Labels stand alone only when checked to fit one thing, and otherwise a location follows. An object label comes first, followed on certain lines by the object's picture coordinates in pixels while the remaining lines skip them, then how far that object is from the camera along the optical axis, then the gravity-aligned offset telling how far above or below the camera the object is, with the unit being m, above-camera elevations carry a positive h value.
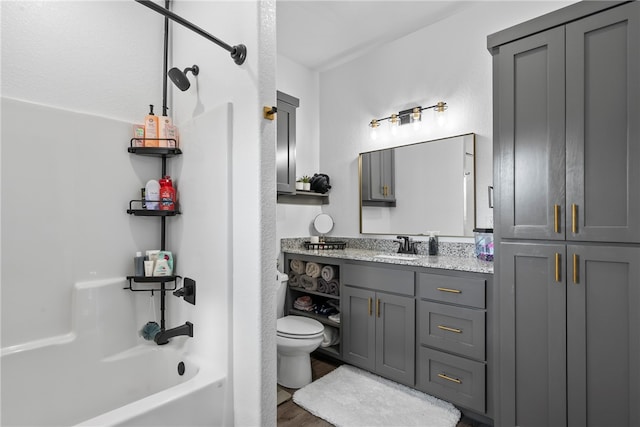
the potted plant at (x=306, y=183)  3.13 +0.30
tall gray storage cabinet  1.34 -0.01
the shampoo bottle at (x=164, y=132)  1.66 +0.43
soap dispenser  2.54 -0.26
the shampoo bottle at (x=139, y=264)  1.66 -0.27
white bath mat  1.86 -1.22
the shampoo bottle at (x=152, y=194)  1.64 +0.10
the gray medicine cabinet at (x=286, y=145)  2.73 +0.61
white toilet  2.17 -0.94
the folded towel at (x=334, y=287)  2.58 -0.61
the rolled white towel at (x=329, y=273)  2.61 -0.50
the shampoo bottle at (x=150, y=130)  1.64 +0.44
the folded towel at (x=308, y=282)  2.74 -0.61
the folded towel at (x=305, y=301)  2.83 -0.79
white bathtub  1.20 -0.72
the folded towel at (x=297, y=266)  2.86 -0.48
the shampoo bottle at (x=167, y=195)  1.64 +0.10
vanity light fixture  2.57 +0.85
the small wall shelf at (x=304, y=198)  3.07 +0.16
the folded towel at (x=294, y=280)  2.88 -0.61
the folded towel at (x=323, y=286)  2.65 -0.62
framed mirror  2.46 +0.22
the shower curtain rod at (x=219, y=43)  1.10 +0.69
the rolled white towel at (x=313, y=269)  2.71 -0.49
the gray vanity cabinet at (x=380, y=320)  2.15 -0.78
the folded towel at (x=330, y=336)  2.62 -1.04
